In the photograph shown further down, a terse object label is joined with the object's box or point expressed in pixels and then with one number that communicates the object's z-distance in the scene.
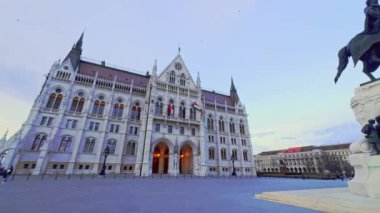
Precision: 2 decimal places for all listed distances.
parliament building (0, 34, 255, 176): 26.50
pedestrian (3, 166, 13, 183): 13.57
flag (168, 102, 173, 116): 33.36
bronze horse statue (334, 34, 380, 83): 6.14
